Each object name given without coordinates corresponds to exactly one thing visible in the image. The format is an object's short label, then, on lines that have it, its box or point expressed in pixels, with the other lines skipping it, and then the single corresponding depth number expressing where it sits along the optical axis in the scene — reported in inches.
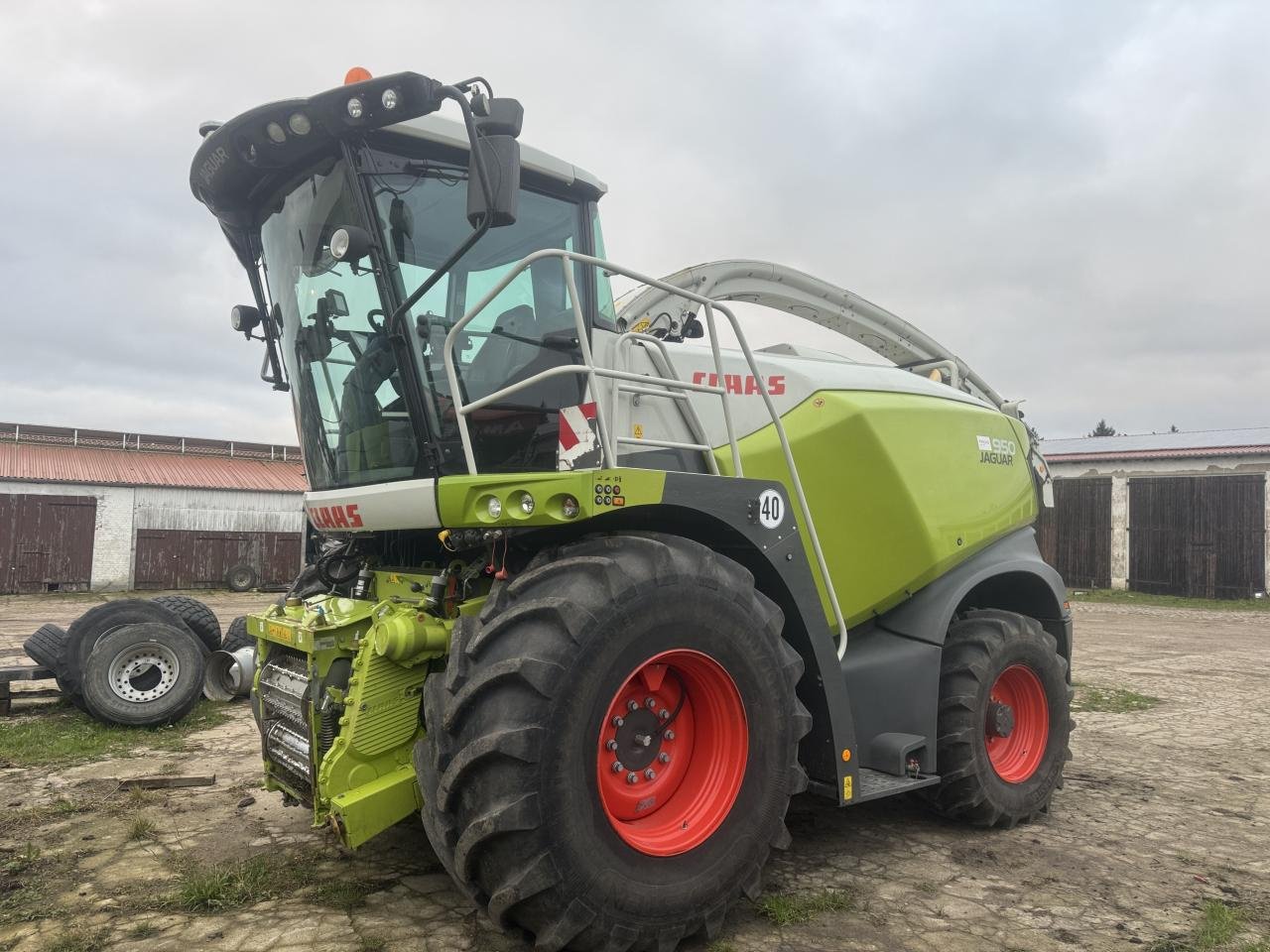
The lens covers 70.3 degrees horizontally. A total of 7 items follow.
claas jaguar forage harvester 116.6
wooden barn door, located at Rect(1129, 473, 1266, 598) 821.9
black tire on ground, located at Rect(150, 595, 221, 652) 309.1
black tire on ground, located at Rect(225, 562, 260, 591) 1004.6
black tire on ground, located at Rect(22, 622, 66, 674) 277.9
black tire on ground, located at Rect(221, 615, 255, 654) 318.7
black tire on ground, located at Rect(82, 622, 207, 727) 270.7
